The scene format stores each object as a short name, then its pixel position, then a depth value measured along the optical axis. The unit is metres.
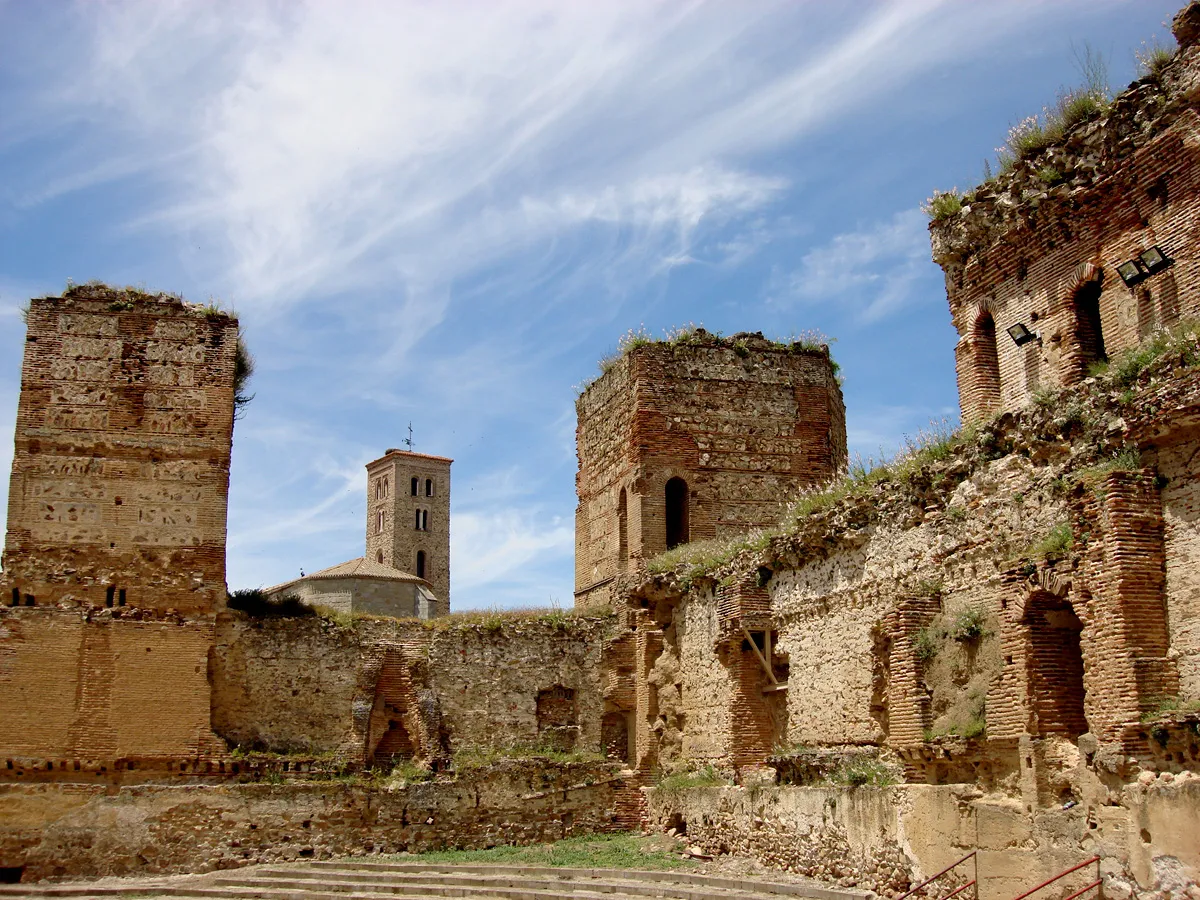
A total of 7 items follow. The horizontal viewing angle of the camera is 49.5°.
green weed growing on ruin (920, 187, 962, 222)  16.47
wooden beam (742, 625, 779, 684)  17.08
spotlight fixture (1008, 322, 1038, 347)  15.36
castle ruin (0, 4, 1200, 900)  11.29
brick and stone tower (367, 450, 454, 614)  66.38
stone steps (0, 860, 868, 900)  14.82
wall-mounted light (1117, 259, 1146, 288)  13.62
